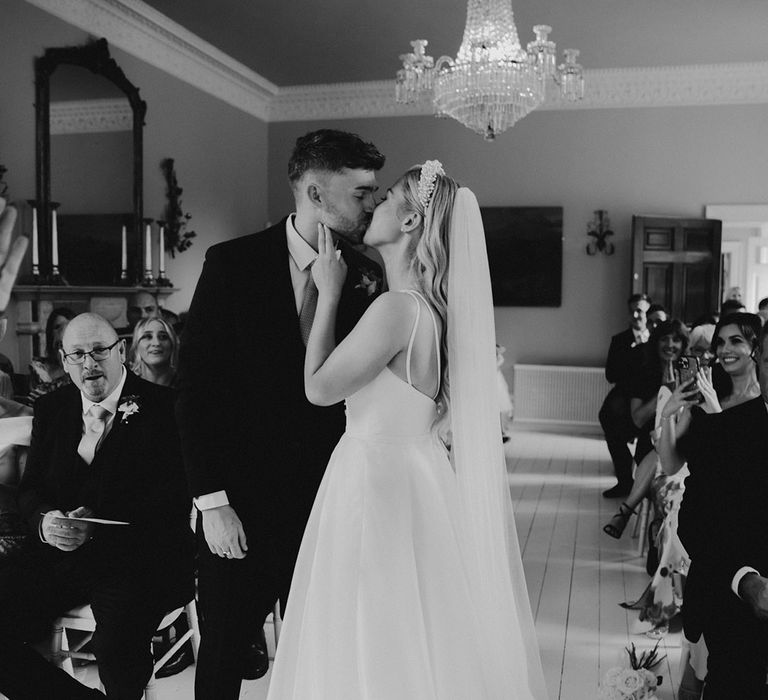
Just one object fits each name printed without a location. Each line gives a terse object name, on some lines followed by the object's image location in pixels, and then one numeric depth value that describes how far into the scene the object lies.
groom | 1.91
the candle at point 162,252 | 6.60
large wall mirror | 5.23
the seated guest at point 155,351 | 3.56
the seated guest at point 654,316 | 6.44
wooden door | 7.76
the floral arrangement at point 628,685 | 2.31
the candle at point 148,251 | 6.49
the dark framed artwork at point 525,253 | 8.30
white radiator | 8.30
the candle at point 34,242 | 5.13
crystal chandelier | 4.81
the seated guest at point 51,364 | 3.65
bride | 1.83
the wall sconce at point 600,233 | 8.16
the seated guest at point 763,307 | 5.85
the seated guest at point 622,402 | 5.70
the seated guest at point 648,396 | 4.41
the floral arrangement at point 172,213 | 6.89
